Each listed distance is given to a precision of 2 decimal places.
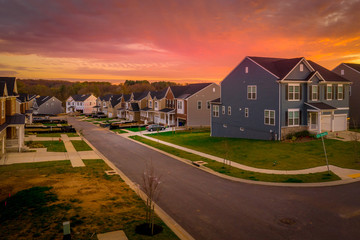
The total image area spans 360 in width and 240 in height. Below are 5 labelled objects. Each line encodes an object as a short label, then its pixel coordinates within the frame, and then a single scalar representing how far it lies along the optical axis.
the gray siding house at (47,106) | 101.82
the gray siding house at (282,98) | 32.66
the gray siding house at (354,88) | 43.12
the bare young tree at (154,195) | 11.63
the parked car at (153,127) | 51.47
